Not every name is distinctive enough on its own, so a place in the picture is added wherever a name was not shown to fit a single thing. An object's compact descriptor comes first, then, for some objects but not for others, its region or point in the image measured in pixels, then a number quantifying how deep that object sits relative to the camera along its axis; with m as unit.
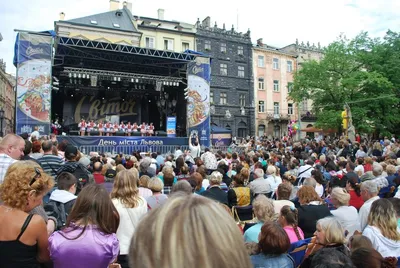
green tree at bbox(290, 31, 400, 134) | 30.11
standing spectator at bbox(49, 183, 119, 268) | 2.49
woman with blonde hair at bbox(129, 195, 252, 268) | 1.07
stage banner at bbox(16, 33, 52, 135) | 17.22
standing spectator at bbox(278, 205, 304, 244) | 3.55
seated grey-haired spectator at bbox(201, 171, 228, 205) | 5.33
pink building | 40.12
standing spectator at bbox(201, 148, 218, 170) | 9.83
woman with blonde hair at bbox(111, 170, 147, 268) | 3.53
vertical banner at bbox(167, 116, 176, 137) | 21.89
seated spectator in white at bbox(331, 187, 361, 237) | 4.24
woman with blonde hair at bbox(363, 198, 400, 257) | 3.26
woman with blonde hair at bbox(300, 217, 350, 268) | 3.05
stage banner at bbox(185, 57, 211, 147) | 22.09
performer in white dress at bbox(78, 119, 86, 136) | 20.88
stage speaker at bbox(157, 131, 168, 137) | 22.97
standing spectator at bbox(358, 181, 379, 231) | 4.69
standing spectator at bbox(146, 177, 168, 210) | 4.63
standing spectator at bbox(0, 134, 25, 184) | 4.09
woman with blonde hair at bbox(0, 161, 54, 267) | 2.26
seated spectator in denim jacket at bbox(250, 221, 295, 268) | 2.69
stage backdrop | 26.36
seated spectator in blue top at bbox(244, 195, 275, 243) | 3.56
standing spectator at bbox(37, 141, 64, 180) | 5.12
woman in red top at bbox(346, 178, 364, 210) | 5.58
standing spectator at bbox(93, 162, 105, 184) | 6.31
